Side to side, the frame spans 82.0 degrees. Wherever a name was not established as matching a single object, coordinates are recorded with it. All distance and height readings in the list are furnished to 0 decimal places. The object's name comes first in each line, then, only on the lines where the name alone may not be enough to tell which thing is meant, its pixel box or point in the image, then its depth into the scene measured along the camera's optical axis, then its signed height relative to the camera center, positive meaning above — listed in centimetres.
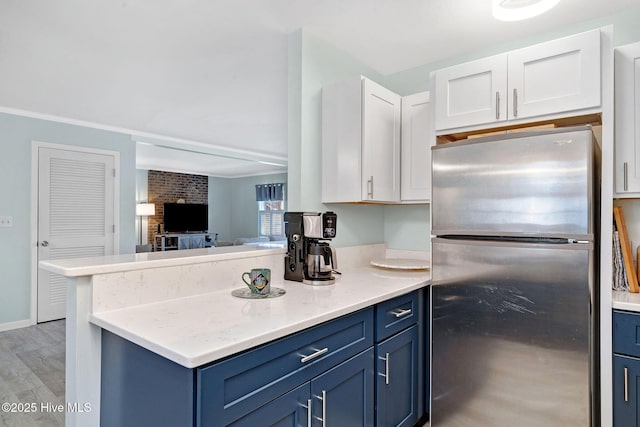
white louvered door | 414 +2
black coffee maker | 197 -18
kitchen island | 112 -37
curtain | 869 +51
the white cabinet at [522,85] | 170 +66
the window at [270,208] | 875 +12
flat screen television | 840 -12
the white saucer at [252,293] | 165 -37
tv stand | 817 -64
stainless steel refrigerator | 157 -31
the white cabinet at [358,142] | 222 +45
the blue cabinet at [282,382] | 103 -57
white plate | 232 -33
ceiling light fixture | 168 +97
